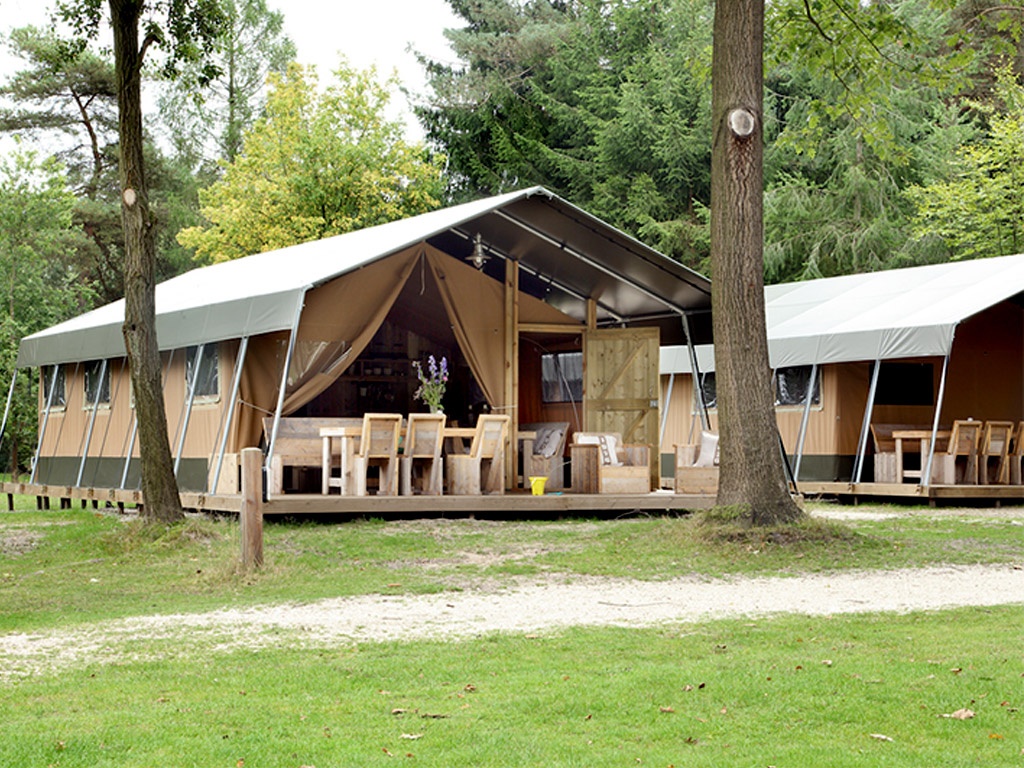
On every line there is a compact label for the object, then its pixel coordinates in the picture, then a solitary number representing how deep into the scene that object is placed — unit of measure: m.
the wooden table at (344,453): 12.19
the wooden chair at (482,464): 12.67
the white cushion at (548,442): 15.32
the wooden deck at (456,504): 11.71
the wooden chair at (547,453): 14.47
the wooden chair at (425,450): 12.38
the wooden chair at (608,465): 13.68
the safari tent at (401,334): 13.17
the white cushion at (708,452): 14.39
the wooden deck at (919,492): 15.27
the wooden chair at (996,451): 15.85
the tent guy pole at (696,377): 15.19
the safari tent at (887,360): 15.99
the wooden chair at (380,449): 12.09
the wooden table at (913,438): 15.68
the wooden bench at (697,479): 13.80
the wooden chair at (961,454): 15.58
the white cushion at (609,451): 14.02
